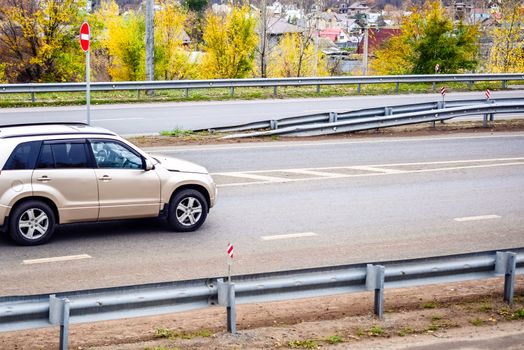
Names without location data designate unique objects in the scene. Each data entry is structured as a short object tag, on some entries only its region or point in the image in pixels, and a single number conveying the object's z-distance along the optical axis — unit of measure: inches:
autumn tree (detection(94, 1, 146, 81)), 2068.2
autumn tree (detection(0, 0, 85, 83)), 1573.6
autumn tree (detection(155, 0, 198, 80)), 2095.2
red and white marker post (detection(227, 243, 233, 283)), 364.2
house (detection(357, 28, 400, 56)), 4183.3
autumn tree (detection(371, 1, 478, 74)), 1701.5
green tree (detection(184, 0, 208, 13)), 3410.4
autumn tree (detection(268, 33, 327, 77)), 2545.8
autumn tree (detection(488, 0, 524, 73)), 2448.3
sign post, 737.0
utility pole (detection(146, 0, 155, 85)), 1269.7
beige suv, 478.3
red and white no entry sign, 743.1
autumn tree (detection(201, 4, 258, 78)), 1941.4
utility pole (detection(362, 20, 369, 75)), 2233.0
